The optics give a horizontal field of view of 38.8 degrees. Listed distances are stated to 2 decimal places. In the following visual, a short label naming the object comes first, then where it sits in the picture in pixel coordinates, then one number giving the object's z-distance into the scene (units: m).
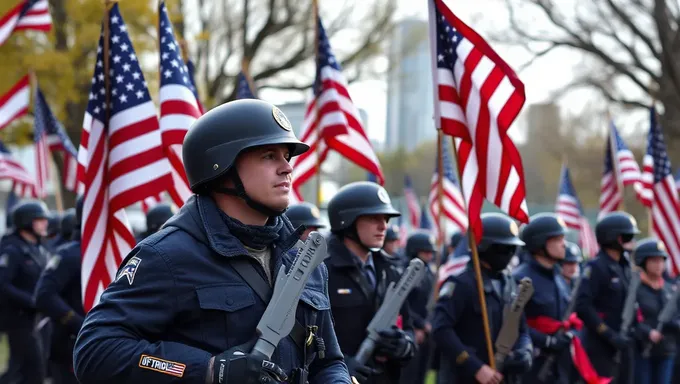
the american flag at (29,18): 11.84
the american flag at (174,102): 7.76
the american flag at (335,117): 9.56
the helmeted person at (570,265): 11.14
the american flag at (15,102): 12.81
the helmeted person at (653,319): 10.47
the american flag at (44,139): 13.55
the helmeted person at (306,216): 8.41
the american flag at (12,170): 14.07
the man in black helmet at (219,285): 3.03
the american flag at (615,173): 15.06
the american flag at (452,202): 13.82
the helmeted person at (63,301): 8.05
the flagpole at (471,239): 6.76
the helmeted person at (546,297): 8.45
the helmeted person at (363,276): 6.43
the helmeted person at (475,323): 7.02
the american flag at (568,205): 16.59
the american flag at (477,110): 6.69
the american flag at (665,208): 12.48
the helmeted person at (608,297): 9.64
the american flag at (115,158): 6.70
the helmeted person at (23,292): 10.43
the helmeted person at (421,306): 10.64
